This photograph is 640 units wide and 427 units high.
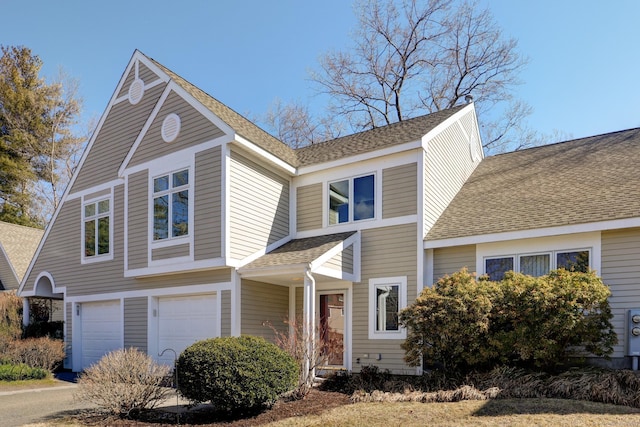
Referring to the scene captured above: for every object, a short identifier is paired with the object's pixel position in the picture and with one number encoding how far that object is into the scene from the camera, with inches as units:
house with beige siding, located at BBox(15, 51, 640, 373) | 462.6
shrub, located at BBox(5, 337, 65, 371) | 543.2
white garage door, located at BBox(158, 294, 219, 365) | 491.5
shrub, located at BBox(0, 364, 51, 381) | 496.1
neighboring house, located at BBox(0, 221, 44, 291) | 909.2
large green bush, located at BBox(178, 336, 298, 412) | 312.8
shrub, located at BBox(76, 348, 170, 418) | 320.2
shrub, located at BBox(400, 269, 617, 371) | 358.9
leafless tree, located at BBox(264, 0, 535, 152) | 1002.7
